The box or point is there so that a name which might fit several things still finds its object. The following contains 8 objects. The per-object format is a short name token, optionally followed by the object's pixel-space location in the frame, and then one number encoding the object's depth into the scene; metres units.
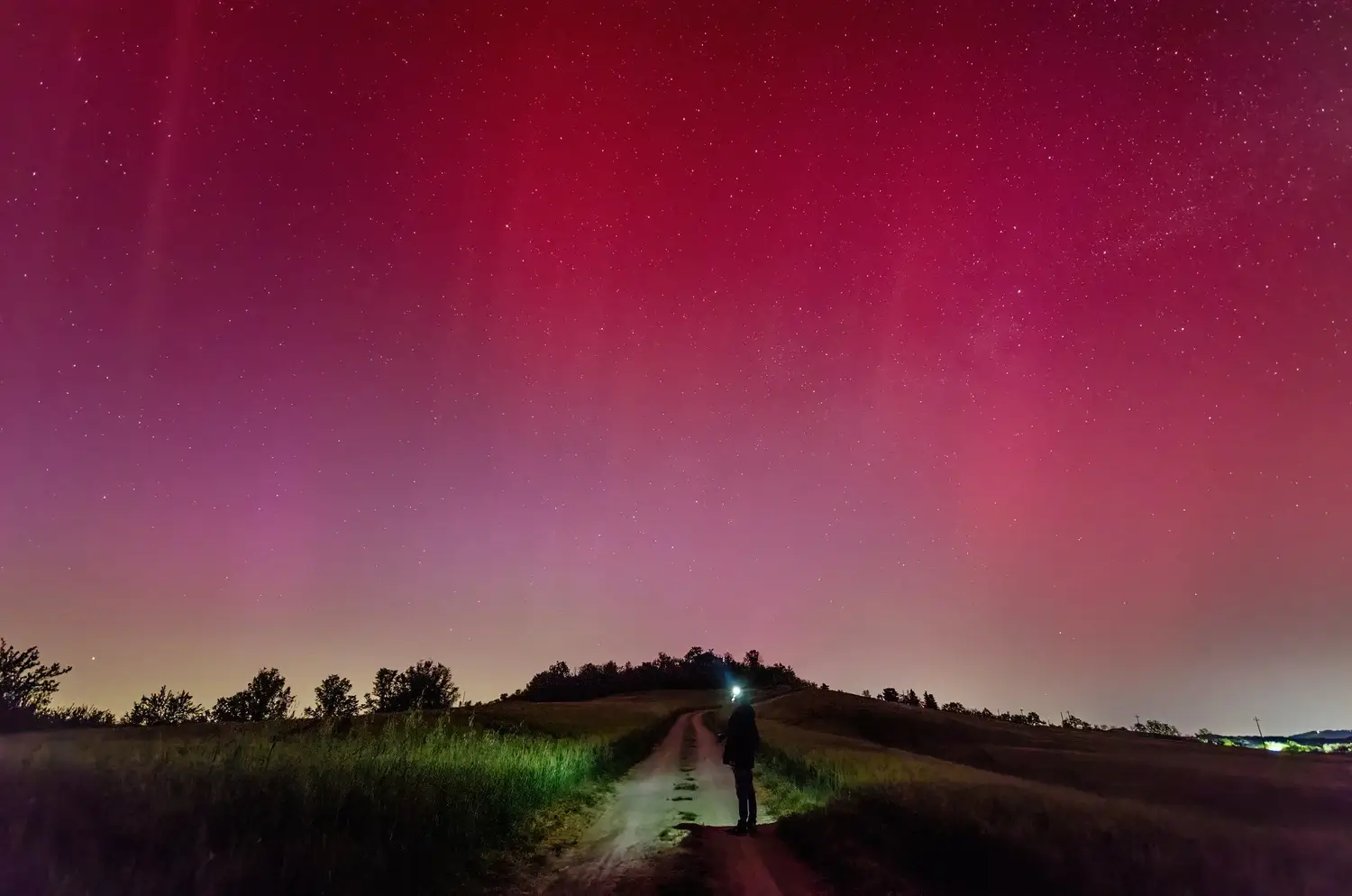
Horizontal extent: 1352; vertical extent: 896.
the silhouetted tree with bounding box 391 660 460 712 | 150.62
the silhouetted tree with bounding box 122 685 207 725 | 142.88
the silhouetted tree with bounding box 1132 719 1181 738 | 103.00
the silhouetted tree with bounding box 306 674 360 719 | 163.96
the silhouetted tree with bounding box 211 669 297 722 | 145.00
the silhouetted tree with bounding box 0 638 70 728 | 39.56
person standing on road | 12.76
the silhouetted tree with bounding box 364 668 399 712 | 158.50
